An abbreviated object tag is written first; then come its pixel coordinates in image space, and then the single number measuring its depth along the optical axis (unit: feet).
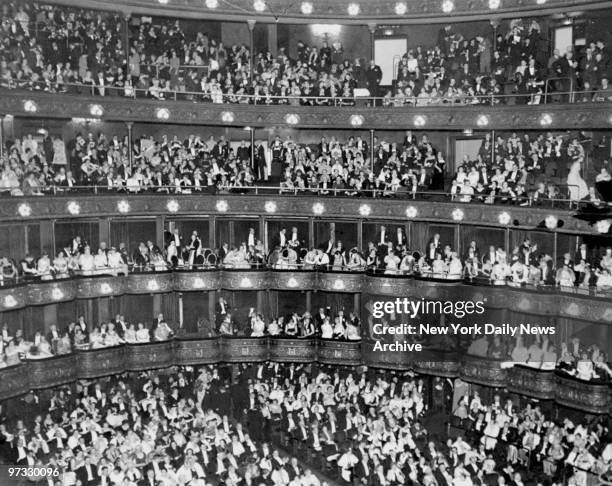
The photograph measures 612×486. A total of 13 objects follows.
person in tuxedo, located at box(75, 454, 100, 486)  96.51
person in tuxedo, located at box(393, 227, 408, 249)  121.75
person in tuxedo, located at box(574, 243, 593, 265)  101.14
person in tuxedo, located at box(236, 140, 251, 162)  129.18
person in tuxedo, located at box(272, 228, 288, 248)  124.88
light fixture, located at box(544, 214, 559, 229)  105.60
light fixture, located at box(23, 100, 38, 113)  108.57
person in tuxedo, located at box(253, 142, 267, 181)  130.21
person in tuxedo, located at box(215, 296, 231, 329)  124.57
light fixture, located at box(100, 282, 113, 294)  115.14
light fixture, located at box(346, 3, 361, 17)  128.06
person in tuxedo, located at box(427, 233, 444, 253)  114.62
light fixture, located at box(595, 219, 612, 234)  98.84
